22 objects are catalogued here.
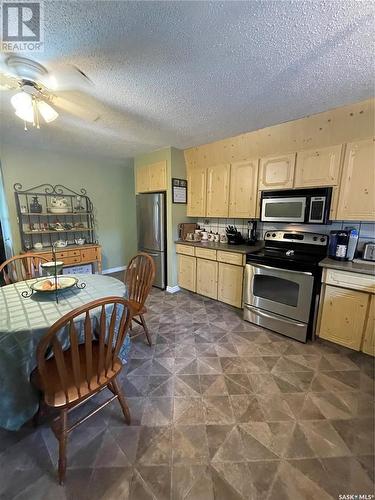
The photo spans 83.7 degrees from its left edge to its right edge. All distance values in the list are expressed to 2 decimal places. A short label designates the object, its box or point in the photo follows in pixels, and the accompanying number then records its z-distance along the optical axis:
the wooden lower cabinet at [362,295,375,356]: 1.95
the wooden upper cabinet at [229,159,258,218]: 2.83
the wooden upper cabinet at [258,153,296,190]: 2.49
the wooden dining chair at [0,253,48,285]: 2.04
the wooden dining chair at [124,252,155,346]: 2.07
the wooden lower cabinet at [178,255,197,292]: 3.43
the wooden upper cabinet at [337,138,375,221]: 2.02
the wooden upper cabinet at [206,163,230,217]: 3.12
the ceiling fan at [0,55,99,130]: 1.33
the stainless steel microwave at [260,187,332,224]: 2.26
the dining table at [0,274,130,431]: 1.12
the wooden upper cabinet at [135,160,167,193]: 3.38
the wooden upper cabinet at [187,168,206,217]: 3.38
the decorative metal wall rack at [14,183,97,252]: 3.33
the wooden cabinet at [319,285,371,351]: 2.00
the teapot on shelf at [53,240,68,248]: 3.55
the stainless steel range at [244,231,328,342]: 2.18
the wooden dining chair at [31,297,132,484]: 0.99
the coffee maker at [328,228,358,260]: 2.16
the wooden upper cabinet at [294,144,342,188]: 2.20
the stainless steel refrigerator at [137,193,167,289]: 3.45
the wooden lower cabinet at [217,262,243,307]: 2.89
